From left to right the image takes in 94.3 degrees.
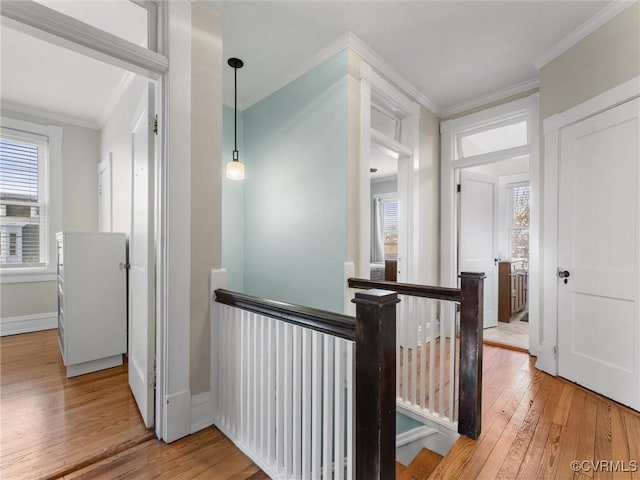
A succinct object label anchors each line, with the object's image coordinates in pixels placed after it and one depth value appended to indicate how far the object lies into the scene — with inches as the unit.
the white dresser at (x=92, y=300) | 98.7
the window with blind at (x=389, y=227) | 310.0
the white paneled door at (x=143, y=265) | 71.4
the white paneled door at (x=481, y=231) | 148.3
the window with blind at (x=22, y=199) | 143.2
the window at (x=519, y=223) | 207.5
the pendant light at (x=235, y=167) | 110.2
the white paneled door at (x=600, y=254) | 82.9
